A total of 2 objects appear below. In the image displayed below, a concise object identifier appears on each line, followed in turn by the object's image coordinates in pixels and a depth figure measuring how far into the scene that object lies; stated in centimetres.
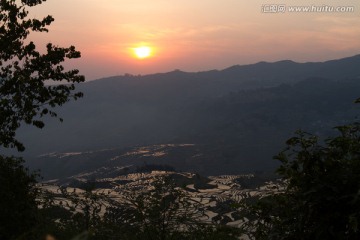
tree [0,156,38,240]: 2092
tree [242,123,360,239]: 844
